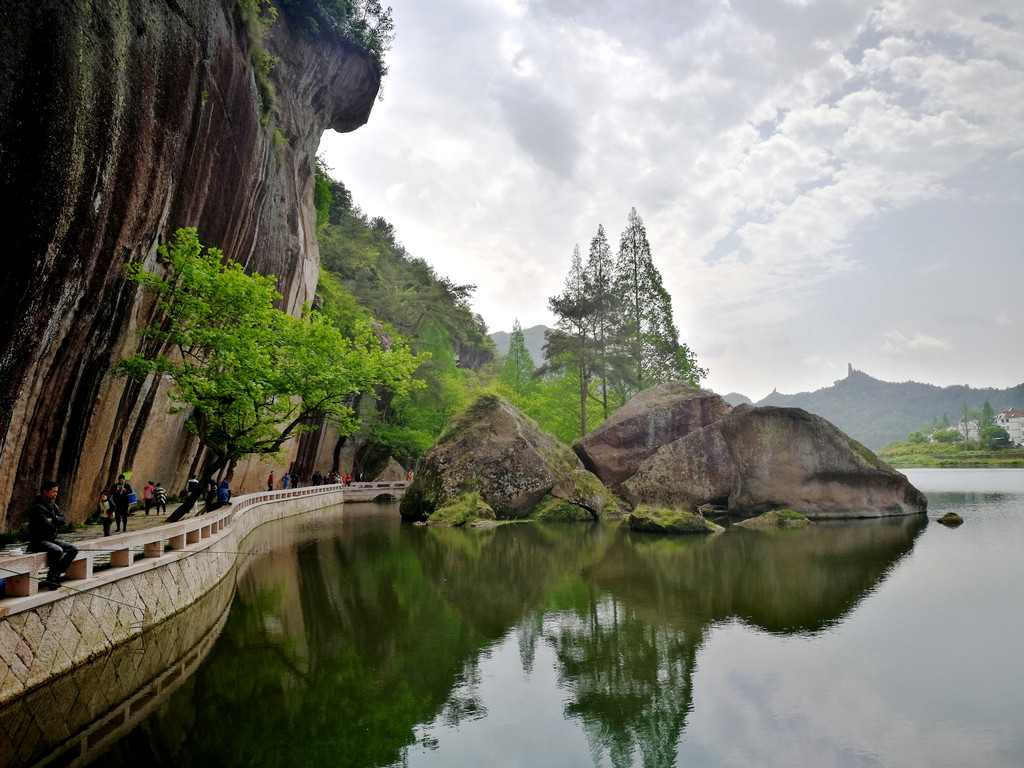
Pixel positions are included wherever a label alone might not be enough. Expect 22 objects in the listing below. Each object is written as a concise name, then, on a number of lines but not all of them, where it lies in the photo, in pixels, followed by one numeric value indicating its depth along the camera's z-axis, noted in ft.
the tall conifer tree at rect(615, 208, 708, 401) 153.69
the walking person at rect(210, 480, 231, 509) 68.78
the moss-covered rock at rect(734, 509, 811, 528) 92.84
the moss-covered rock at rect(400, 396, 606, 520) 99.45
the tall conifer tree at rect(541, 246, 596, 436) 147.95
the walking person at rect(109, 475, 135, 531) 50.93
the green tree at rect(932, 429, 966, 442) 429.79
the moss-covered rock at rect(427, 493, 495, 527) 92.89
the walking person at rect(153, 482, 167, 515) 67.56
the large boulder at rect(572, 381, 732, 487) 117.70
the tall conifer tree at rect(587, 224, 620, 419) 148.97
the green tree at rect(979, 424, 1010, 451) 371.35
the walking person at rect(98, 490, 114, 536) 49.56
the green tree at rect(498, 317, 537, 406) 201.36
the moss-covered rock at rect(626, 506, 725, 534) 83.51
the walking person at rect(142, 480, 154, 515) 68.07
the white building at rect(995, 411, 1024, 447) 446.19
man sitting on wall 28.96
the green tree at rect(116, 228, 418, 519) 54.85
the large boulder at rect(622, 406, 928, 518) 101.14
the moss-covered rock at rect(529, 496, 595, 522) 102.22
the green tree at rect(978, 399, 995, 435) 390.19
